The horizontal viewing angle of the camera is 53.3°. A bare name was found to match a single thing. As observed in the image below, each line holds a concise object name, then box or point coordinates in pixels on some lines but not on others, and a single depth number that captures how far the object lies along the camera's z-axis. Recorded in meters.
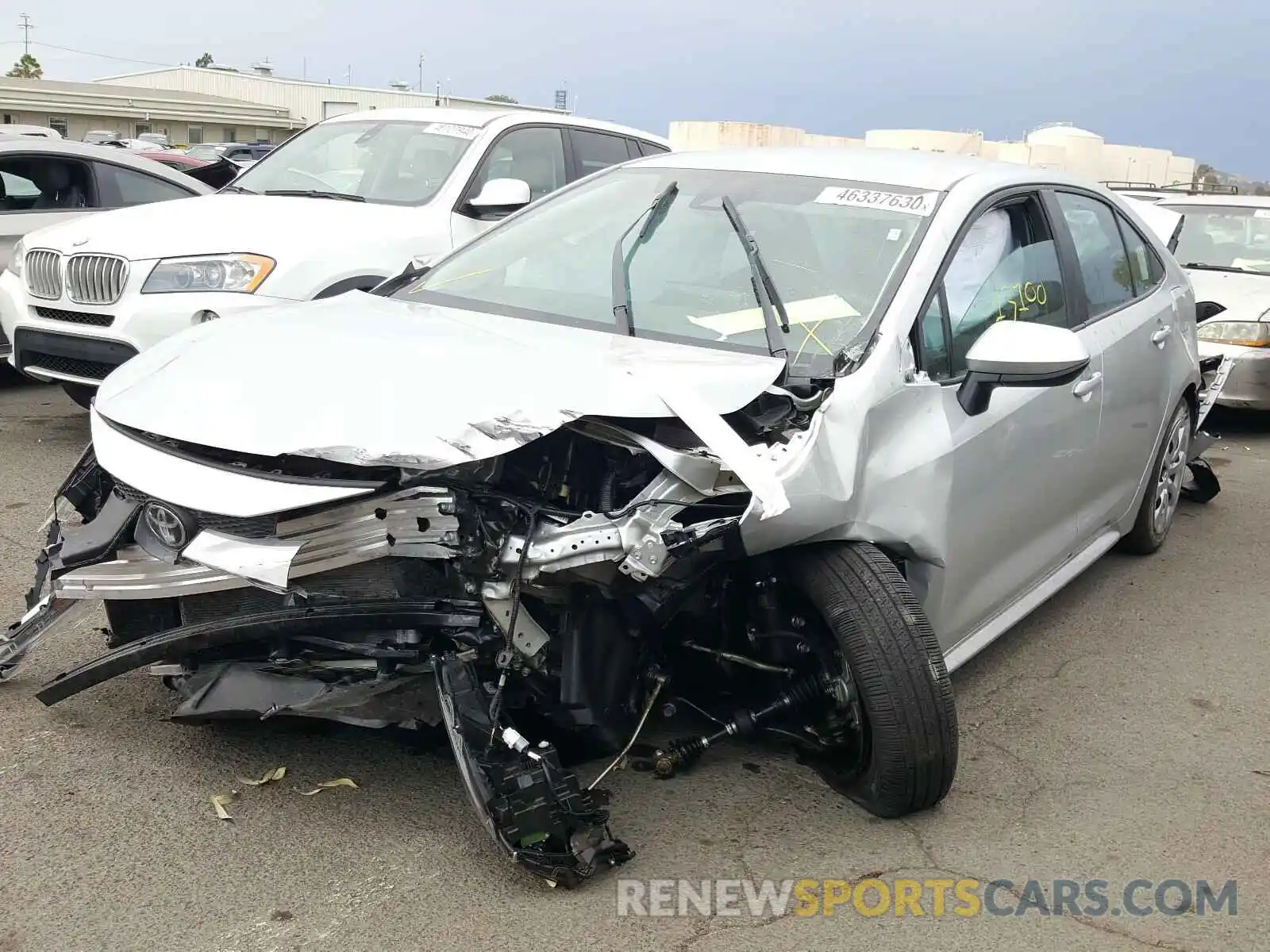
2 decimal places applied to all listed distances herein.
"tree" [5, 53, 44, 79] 89.44
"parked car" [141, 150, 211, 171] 14.59
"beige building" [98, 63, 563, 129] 64.62
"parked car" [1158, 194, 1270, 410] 8.48
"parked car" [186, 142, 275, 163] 25.83
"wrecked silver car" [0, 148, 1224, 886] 2.96
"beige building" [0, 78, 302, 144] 48.16
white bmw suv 6.09
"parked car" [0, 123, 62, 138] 9.02
